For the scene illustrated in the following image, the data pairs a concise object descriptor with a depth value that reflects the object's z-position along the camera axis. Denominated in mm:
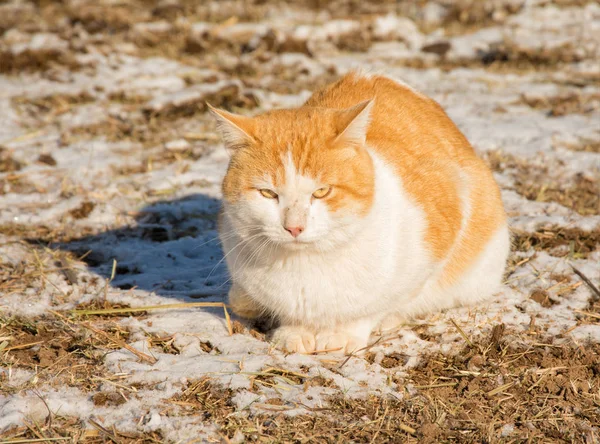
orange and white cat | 5996
